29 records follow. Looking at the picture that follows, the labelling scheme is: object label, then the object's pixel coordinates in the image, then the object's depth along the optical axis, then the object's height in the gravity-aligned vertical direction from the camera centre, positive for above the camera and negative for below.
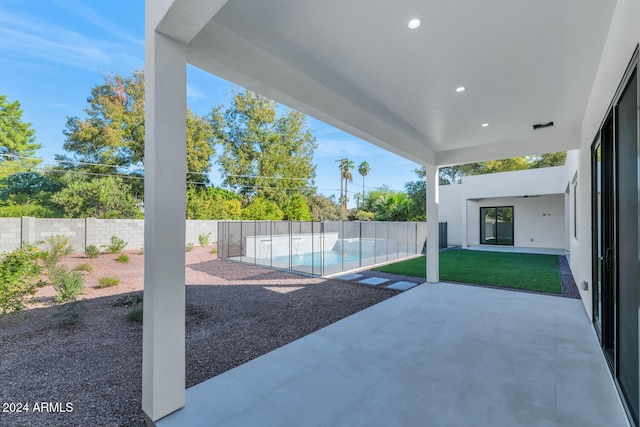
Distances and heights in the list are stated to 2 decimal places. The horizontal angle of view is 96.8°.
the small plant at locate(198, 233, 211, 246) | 14.04 -1.08
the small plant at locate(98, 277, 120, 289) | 6.27 -1.46
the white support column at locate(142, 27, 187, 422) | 1.96 -0.08
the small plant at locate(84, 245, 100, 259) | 9.46 -1.16
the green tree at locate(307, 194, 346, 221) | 23.36 +0.76
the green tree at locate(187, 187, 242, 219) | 16.59 +0.83
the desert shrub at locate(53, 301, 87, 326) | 4.06 -1.44
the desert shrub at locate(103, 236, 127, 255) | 10.49 -1.07
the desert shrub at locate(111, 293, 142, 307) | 5.02 -1.50
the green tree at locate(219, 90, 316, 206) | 20.38 +5.16
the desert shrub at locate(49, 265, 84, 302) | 5.05 -1.26
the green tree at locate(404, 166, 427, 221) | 17.78 +1.32
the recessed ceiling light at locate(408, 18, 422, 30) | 2.26 +1.58
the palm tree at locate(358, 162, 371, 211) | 30.75 +5.32
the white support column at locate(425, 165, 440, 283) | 6.55 -0.21
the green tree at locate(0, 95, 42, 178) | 12.47 +3.53
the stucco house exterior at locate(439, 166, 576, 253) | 12.37 +0.45
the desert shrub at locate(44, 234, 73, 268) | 6.92 -0.96
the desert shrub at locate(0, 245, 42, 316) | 4.09 -0.92
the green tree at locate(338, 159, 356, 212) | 29.10 +4.60
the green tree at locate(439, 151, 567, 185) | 21.22 +4.35
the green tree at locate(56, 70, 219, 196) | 15.05 +4.63
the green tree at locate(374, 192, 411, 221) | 17.39 +0.67
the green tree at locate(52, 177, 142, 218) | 12.66 +0.80
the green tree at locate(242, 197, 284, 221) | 19.00 +0.51
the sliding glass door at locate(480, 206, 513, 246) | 14.58 -0.37
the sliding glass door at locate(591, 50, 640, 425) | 1.92 -0.16
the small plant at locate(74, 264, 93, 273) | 7.54 -1.35
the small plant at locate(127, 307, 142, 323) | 4.25 -1.49
